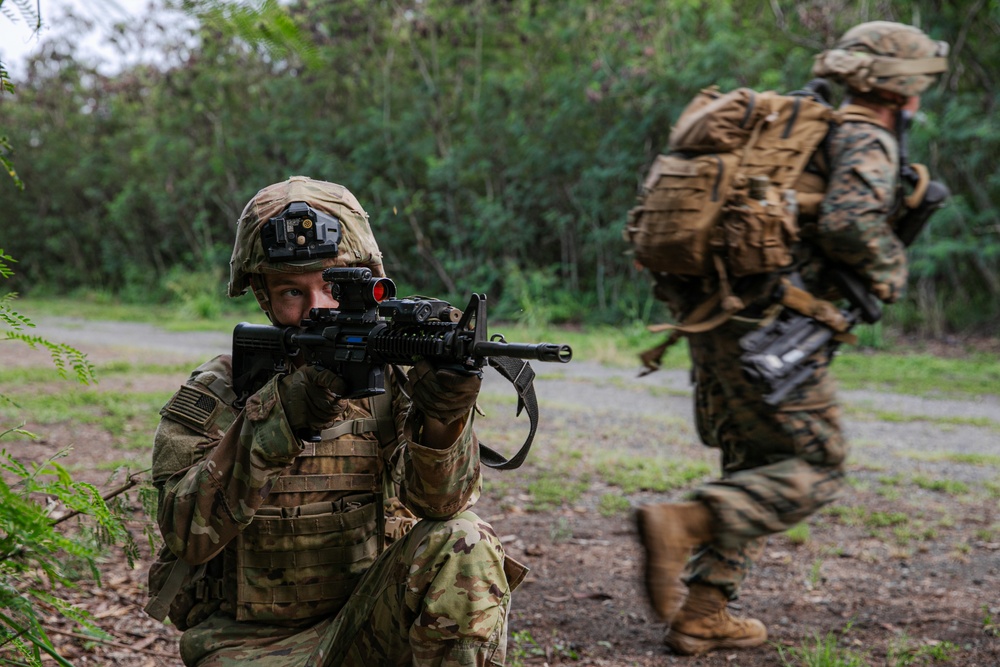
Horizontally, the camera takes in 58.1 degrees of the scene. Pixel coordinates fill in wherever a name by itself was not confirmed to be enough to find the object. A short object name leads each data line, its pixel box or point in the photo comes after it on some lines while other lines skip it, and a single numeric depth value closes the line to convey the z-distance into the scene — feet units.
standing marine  9.29
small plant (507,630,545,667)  9.84
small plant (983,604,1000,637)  10.47
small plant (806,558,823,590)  12.45
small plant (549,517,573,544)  14.29
